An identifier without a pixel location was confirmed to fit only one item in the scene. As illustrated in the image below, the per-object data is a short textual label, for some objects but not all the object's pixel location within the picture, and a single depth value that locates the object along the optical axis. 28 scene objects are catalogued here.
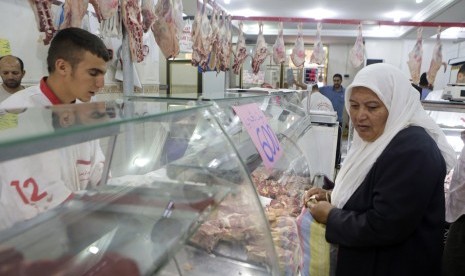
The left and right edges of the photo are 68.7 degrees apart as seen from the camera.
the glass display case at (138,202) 0.92
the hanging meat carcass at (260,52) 5.54
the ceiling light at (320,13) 8.13
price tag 1.70
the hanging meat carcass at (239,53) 5.18
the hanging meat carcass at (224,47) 4.25
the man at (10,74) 2.62
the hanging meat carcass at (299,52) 5.95
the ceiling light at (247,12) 8.48
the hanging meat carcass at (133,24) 2.05
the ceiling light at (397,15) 8.10
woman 1.40
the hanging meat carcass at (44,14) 1.71
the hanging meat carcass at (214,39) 3.82
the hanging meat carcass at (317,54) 6.05
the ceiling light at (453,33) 10.00
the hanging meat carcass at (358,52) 6.22
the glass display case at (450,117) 3.84
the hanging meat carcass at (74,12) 1.83
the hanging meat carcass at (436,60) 6.61
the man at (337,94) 9.85
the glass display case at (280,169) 1.60
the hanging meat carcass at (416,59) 6.36
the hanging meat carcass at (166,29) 2.72
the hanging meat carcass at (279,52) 5.68
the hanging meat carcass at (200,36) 3.46
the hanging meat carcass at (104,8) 1.87
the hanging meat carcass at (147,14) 2.44
